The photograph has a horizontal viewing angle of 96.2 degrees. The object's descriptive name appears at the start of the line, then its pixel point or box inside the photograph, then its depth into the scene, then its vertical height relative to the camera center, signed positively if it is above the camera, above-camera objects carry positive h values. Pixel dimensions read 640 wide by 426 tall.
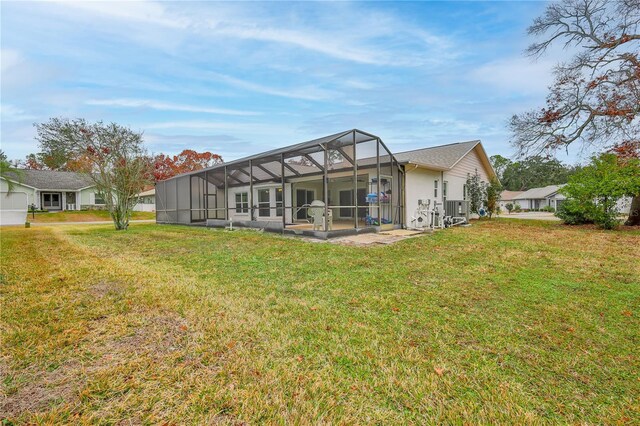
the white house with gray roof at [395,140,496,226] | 12.51 +1.74
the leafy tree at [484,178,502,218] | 16.81 +0.46
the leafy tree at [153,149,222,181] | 38.27 +7.08
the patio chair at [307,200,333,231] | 10.09 -0.24
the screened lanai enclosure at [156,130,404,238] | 10.23 +1.05
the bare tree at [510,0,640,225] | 12.57 +5.65
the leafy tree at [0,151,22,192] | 12.29 +1.88
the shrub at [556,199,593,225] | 12.16 -0.41
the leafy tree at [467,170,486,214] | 16.27 +0.76
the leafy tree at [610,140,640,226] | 12.18 +1.97
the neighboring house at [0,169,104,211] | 28.12 +2.21
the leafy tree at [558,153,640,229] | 11.07 +0.63
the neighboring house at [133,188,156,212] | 35.94 +1.22
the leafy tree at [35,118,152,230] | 13.45 +2.78
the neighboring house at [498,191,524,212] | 46.78 +1.26
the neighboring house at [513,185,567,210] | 40.83 +0.87
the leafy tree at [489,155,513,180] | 54.84 +7.97
